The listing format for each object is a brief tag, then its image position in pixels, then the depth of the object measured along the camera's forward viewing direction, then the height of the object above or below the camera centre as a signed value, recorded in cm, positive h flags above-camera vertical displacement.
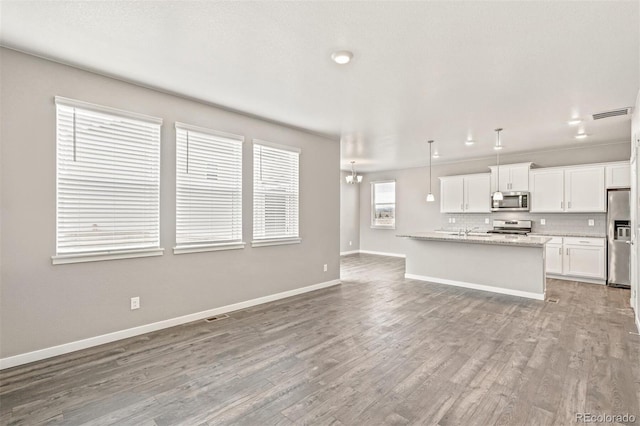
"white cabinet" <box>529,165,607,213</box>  592 +49
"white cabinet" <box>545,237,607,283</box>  582 -85
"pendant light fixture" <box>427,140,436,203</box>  605 +32
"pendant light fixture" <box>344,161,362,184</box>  771 +88
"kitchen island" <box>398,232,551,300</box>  493 -85
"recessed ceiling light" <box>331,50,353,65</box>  270 +138
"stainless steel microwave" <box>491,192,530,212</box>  670 +24
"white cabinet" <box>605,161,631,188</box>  561 +72
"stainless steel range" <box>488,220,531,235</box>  694 -30
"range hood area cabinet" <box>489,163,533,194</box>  672 +82
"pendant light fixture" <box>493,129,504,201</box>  556 +74
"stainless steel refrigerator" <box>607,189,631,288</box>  552 -43
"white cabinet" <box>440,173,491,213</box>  736 +50
